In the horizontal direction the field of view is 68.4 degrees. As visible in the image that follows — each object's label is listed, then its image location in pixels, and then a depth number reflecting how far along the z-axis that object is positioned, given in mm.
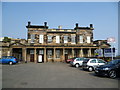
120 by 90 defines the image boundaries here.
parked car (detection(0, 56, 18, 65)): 17787
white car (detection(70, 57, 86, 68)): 14333
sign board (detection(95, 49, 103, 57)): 14243
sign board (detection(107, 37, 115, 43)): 9417
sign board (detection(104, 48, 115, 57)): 12678
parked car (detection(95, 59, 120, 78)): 7431
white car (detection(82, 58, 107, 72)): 10505
